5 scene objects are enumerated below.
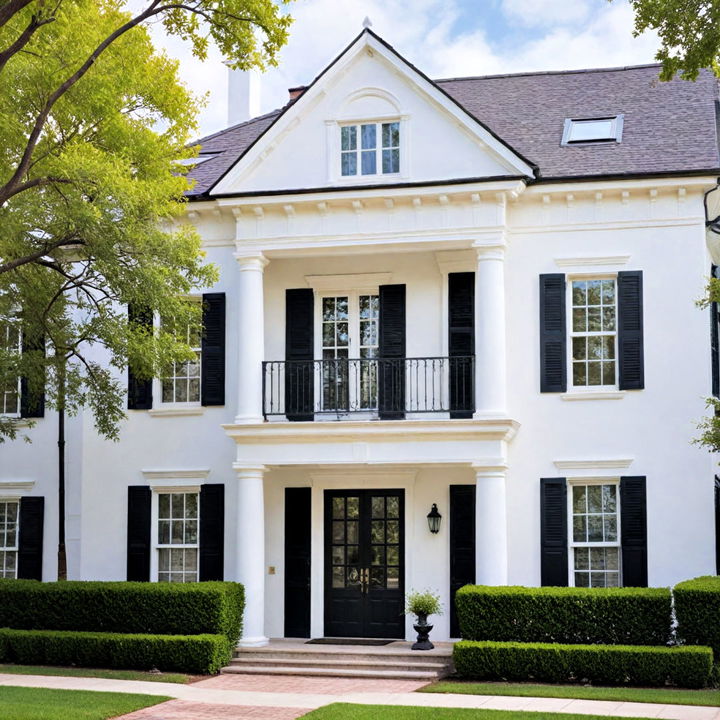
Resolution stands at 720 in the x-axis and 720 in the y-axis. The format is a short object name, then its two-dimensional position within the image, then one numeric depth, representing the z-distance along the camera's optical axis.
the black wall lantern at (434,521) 19.48
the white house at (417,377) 18.61
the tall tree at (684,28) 12.10
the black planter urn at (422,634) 18.08
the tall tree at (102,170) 14.67
